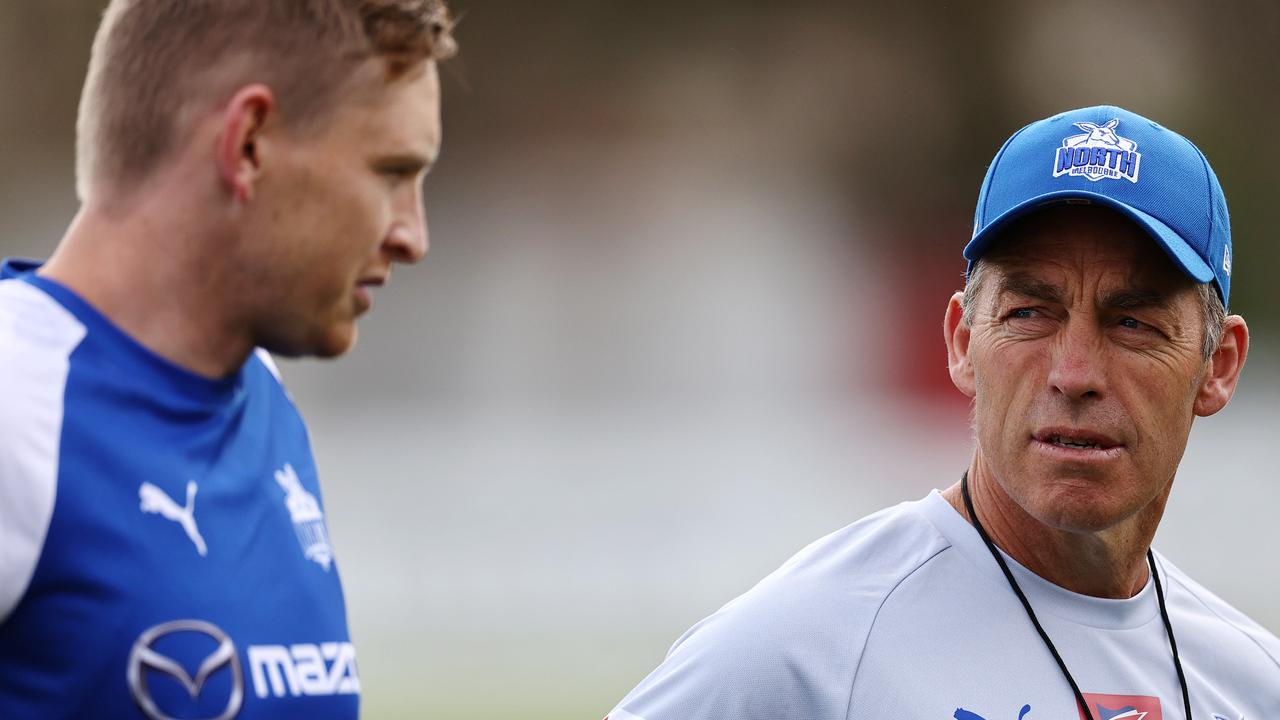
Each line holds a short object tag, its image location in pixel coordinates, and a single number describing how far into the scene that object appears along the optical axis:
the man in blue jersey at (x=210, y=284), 9.25
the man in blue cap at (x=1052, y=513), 9.42
